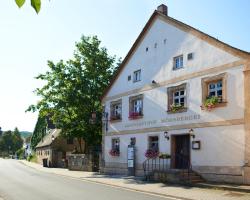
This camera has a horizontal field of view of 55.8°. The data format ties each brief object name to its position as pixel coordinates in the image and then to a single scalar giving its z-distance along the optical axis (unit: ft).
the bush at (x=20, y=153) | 199.39
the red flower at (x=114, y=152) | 59.06
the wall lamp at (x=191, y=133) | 43.52
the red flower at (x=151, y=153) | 49.37
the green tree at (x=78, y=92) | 72.57
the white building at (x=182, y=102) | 38.42
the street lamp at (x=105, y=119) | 64.15
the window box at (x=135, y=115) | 54.76
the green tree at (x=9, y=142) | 245.71
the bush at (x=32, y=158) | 136.93
